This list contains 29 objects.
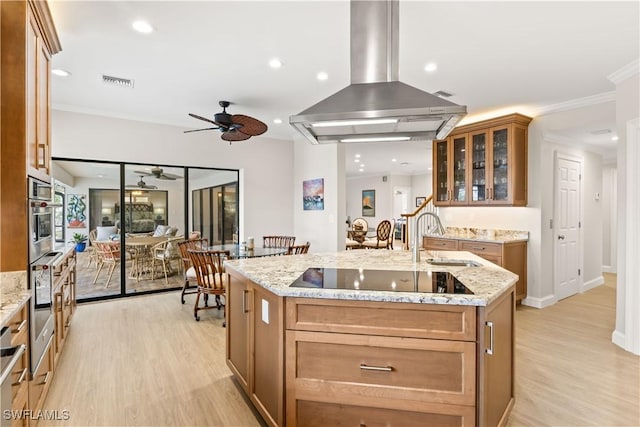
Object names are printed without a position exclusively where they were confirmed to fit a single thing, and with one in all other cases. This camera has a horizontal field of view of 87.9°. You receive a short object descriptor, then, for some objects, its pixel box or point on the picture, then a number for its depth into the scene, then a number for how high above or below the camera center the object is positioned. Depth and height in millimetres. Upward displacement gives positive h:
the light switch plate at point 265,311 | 1789 -544
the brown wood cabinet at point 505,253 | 4152 -524
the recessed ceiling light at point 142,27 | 2395 +1360
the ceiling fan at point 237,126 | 3672 +987
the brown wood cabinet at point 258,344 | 1692 -782
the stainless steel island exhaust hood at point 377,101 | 1875 +650
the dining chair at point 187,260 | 4070 -600
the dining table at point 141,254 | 4938 -638
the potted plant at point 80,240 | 4629 -405
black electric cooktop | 1626 -373
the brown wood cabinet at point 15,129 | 1795 +451
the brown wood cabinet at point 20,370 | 1527 -766
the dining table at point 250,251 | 3828 -494
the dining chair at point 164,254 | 5059 -669
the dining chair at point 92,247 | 4711 -510
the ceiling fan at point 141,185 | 4909 +392
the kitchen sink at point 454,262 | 2369 -368
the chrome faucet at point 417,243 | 2388 -230
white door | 4617 -207
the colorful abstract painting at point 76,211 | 4531 +3
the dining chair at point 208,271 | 3621 -670
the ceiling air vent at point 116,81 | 3366 +1354
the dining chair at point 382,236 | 7801 -576
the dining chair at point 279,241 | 5297 -477
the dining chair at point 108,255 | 4723 -627
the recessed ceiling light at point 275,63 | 2980 +1362
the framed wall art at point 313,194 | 5637 +302
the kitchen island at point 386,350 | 1472 -650
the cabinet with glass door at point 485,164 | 4336 +681
